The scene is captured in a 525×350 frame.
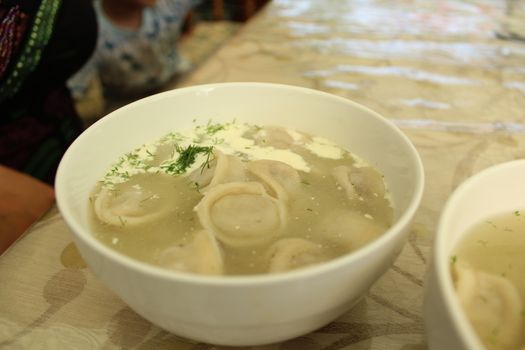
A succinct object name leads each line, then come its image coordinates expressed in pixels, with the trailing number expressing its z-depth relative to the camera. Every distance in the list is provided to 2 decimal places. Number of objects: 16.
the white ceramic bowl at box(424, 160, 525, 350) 0.14
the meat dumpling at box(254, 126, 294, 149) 0.29
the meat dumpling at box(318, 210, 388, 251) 0.21
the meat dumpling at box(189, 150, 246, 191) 0.25
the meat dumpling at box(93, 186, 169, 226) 0.22
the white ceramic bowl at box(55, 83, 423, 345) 0.15
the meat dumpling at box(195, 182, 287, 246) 0.21
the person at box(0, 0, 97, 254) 0.33
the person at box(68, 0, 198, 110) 0.82
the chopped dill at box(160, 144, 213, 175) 0.27
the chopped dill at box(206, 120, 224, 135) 0.30
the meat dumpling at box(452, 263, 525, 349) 0.16
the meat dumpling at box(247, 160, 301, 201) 0.24
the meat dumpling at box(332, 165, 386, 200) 0.24
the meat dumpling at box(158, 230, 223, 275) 0.18
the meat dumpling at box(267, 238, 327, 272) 0.19
